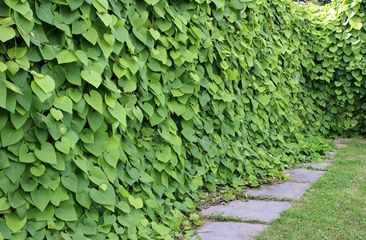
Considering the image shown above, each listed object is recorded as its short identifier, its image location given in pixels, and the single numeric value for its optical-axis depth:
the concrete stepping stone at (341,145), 6.12
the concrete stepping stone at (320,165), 4.92
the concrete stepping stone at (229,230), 3.11
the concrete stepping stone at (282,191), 3.96
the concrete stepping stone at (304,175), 4.49
